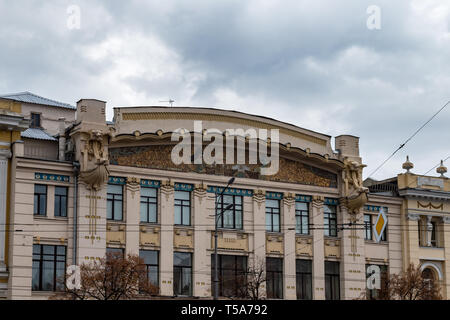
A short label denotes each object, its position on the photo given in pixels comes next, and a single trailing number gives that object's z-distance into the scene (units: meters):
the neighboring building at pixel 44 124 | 40.53
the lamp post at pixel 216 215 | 34.03
